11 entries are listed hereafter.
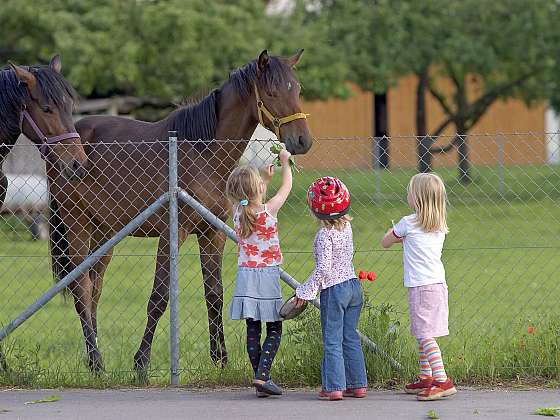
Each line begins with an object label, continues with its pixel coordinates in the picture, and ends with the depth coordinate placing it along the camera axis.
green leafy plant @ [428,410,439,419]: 10.19
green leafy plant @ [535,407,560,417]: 10.24
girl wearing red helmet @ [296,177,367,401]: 10.66
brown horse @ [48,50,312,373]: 12.70
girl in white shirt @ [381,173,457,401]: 10.73
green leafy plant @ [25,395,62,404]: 11.16
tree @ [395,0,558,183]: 40.46
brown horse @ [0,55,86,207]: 12.32
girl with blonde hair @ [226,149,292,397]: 10.87
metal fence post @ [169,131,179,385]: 11.85
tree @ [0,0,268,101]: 33.71
